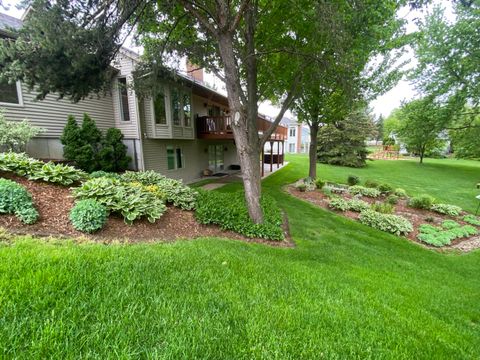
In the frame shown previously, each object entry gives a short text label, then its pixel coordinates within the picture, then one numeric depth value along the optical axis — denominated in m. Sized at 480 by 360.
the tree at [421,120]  17.81
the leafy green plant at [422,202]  9.21
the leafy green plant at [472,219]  8.15
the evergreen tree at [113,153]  9.05
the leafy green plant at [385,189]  11.59
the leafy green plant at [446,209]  8.83
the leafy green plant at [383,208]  8.34
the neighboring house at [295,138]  43.84
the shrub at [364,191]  10.68
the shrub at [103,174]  7.28
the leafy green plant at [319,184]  11.59
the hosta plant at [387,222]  7.08
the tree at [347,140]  25.57
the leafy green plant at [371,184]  12.08
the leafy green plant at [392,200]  9.88
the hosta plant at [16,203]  3.70
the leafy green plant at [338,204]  8.53
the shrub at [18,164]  4.91
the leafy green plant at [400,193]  11.17
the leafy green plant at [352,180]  12.84
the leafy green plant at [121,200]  4.62
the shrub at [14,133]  6.31
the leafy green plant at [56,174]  5.05
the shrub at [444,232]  6.56
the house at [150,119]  8.17
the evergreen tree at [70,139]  8.23
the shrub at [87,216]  3.97
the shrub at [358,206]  8.54
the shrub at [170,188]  6.10
